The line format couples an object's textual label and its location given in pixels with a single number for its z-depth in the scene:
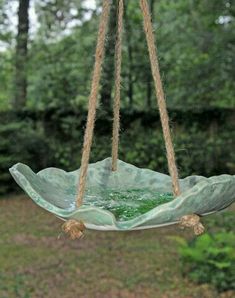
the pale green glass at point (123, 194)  0.89
